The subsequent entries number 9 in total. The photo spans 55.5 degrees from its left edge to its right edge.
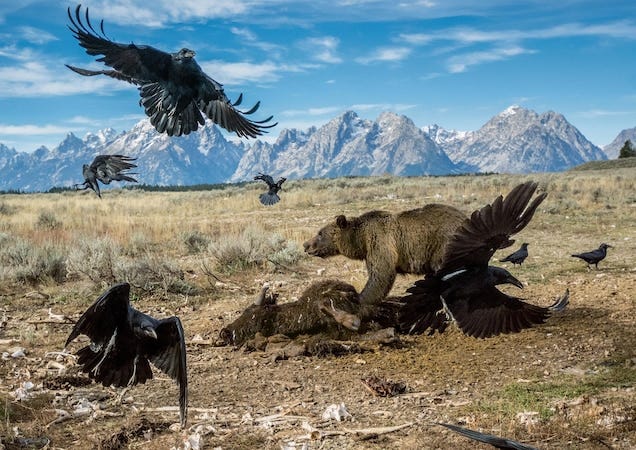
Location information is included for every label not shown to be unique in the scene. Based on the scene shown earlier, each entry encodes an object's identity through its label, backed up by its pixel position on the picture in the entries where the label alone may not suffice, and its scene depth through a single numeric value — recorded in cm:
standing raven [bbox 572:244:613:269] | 924
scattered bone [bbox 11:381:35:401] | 521
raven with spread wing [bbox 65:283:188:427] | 367
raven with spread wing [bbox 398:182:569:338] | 448
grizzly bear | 617
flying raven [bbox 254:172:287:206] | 1268
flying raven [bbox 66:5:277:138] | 424
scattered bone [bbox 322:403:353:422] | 438
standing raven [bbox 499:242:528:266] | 983
